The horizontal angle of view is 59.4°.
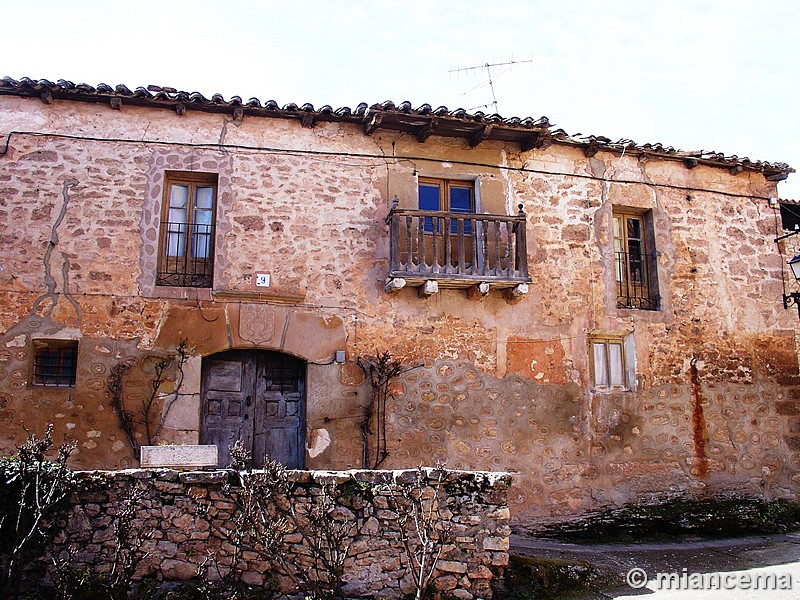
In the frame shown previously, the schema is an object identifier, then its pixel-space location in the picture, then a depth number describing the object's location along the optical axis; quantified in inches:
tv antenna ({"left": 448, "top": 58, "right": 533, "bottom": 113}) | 416.5
